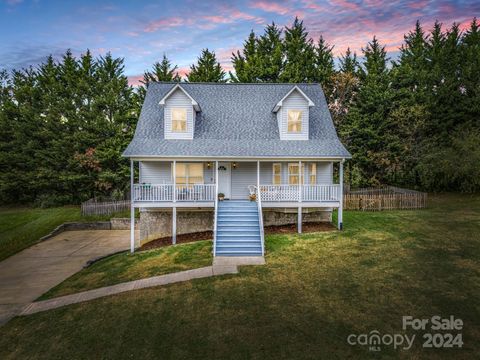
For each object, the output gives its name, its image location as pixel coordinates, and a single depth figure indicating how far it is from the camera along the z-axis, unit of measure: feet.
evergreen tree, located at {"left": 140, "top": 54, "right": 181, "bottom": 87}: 116.67
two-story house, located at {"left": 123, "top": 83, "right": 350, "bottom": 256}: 52.39
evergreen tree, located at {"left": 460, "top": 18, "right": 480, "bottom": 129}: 98.05
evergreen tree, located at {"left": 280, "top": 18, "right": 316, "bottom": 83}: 108.37
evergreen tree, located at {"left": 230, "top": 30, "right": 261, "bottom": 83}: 112.78
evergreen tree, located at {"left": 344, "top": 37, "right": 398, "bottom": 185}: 100.22
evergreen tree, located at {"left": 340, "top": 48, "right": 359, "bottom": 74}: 115.75
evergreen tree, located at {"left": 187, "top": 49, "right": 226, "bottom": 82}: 117.29
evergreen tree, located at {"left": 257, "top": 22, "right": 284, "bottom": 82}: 111.96
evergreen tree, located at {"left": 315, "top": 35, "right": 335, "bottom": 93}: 113.80
